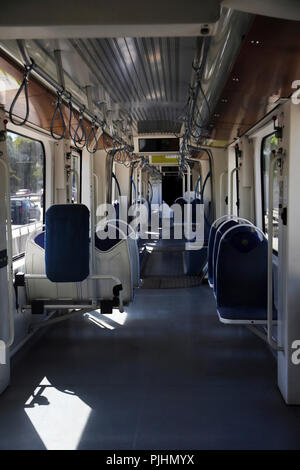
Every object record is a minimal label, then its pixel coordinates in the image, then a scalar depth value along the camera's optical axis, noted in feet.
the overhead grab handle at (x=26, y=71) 8.63
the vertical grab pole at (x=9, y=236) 10.15
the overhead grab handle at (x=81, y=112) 13.11
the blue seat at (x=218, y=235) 16.22
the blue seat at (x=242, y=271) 13.65
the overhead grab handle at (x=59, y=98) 11.05
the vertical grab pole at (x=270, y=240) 10.23
